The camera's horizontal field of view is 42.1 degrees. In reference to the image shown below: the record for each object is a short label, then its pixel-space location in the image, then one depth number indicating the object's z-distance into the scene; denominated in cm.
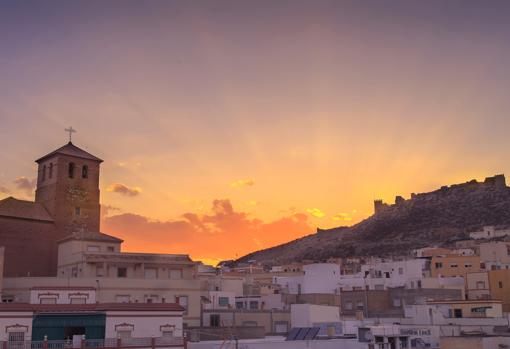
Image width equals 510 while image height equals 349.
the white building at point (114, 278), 6109
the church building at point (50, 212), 7469
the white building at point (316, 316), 6306
